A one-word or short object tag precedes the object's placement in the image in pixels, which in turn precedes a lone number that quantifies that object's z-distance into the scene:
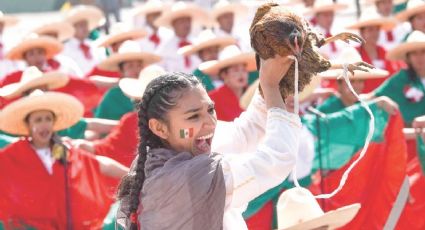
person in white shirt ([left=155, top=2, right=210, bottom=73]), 20.98
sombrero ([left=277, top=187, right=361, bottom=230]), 10.48
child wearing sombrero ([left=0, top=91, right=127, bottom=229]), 12.79
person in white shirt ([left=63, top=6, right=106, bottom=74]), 22.21
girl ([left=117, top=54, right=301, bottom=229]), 5.80
